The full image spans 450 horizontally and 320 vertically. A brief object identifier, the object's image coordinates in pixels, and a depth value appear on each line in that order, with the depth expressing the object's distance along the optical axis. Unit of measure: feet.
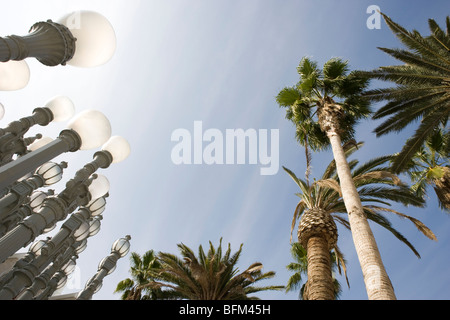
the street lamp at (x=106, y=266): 32.01
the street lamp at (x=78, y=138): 19.75
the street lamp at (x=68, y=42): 13.47
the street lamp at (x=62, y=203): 18.16
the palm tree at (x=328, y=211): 27.25
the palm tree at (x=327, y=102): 31.04
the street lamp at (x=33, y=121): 26.89
